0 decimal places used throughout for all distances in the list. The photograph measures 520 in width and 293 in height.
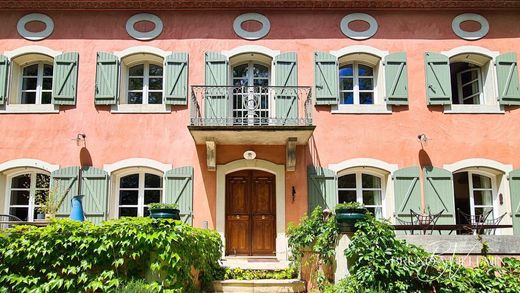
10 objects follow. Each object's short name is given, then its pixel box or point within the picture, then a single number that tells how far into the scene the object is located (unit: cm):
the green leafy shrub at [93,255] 632
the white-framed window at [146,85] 1155
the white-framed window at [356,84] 1155
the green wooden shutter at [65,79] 1111
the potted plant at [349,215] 672
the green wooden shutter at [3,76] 1113
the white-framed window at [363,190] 1112
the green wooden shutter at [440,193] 1064
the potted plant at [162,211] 835
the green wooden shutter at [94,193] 1062
